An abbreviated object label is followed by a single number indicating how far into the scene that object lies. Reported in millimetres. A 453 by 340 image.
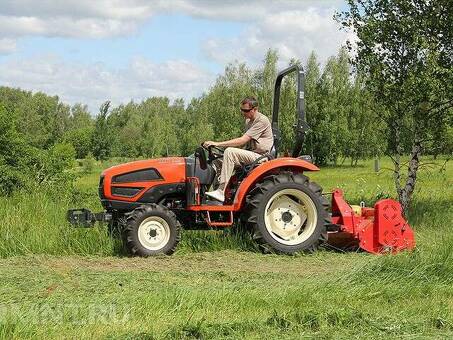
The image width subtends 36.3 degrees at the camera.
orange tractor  7879
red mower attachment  7875
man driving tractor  7887
